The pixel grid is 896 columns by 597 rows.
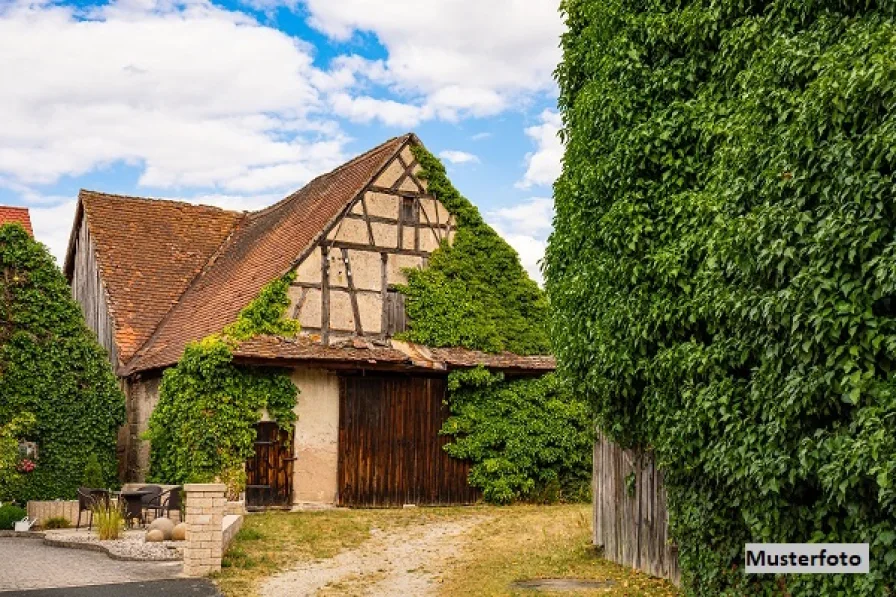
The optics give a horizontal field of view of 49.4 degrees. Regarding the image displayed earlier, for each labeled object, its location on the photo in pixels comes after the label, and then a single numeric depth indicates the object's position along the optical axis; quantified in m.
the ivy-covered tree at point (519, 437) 20.80
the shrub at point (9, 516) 17.36
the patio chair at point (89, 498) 16.31
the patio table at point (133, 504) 15.95
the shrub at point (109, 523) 14.81
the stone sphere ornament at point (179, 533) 14.51
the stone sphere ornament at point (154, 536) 14.38
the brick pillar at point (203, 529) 11.86
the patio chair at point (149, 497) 16.19
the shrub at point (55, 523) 17.66
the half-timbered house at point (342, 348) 19.31
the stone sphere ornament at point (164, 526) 14.59
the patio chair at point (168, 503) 16.16
